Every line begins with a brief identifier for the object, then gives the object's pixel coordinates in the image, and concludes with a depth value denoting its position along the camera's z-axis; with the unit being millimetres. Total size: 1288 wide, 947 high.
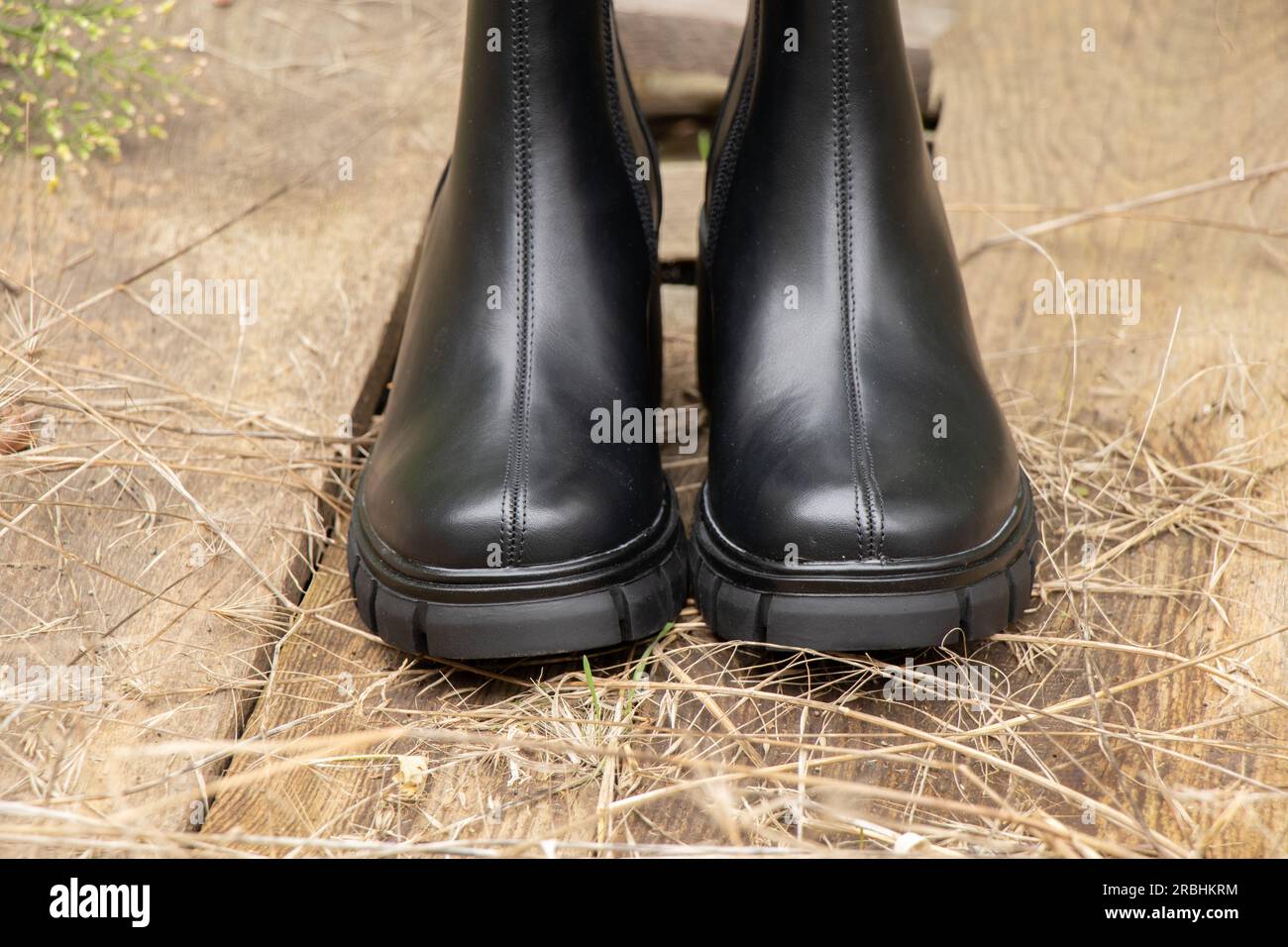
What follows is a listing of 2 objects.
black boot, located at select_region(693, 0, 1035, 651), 857
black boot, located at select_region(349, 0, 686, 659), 872
